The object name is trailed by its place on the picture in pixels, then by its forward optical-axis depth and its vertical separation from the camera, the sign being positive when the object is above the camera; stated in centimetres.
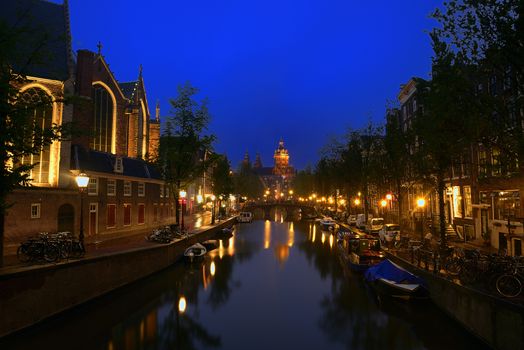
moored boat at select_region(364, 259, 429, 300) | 2008 -475
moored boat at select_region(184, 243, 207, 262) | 3322 -467
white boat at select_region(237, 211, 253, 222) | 8656 -383
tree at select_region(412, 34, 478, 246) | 1584 +423
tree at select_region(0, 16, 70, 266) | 1505 +340
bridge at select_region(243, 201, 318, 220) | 11012 -187
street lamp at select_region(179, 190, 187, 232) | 3809 +81
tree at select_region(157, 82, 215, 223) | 3950 +645
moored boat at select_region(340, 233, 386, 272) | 2831 -437
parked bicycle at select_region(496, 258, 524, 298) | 1434 -338
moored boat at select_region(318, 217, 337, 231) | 6239 -422
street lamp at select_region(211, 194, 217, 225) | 5591 -234
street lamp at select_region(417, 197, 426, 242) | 3188 -23
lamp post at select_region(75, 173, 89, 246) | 2166 +137
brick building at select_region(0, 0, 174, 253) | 3045 +444
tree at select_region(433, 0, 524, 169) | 1425 +592
